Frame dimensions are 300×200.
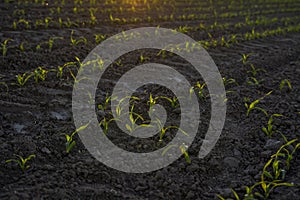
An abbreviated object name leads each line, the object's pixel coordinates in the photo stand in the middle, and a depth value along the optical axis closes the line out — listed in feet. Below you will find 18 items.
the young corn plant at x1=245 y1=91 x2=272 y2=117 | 13.86
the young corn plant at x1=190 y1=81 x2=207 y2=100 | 15.46
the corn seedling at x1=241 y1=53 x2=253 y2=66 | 20.07
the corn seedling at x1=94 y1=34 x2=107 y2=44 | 21.64
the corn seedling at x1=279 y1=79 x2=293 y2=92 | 16.84
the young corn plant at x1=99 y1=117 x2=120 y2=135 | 12.30
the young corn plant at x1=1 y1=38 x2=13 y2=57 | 17.53
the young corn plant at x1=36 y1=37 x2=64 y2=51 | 19.15
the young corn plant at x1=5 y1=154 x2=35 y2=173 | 10.17
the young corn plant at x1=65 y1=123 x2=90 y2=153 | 11.15
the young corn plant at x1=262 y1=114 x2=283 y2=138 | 12.69
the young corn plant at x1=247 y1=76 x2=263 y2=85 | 17.20
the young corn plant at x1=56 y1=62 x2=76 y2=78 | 16.13
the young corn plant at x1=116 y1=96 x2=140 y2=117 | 13.21
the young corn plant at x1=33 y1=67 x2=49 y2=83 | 15.43
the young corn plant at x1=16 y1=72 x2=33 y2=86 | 14.88
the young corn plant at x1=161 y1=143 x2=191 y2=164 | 11.18
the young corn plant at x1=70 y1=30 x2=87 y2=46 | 20.52
